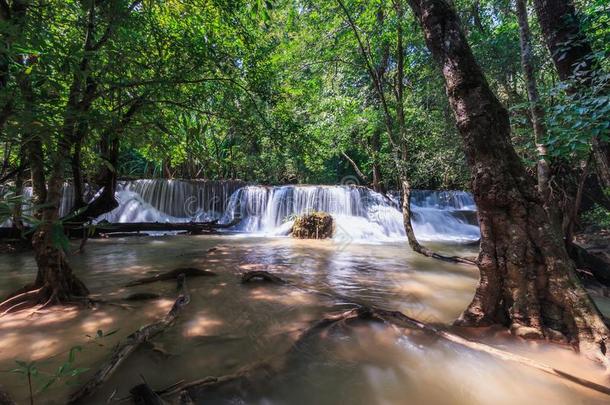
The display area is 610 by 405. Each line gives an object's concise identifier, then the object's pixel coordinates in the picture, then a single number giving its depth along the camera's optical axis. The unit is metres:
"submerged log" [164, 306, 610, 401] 1.98
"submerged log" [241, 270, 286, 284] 4.81
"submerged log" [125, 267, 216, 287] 4.70
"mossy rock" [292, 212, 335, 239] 11.44
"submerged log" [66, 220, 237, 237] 9.62
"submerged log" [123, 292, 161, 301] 3.80
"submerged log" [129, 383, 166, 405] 1.71
